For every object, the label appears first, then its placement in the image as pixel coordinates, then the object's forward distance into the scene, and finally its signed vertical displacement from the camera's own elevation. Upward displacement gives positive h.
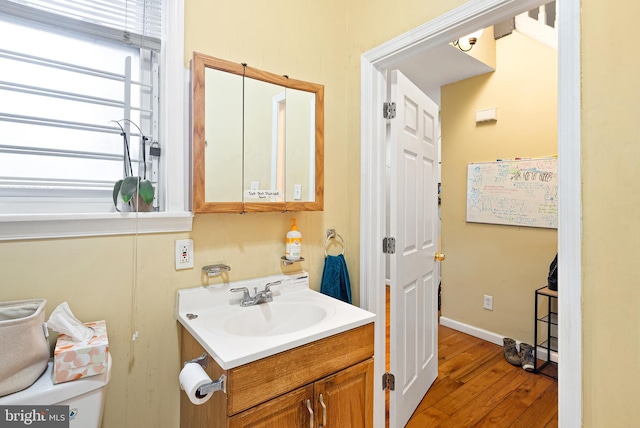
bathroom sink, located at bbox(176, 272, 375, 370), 1.01 -0.41
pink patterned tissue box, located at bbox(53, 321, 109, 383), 0.89 -0.42
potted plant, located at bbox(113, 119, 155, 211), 1.17 +0.07
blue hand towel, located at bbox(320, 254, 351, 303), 1.69 -0.35
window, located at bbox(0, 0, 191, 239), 1.08 +0.38
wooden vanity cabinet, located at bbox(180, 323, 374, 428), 0.96 -0.59
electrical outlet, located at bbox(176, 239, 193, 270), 1.30 -0.16
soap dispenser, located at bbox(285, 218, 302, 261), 1.55 -0.15
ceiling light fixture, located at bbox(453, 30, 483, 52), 2.46 +1.34
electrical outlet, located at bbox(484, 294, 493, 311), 2.90 -0.80
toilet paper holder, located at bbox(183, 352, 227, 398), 0.93 -0.51
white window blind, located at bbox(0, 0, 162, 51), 1.11 +0.74
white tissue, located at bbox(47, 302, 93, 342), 0.95 -0.34
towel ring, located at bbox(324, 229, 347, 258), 1.77 -0.13
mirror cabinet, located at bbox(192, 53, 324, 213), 1.30 +0.34
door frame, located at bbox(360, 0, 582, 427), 1.02 +0.21
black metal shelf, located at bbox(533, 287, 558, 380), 2.40 -0.93
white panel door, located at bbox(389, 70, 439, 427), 1.73 -0.19
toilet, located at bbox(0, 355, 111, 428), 0.85 -0.51
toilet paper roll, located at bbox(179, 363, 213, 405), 0.92 -0.49
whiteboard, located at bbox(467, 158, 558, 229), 2.50 +0.20
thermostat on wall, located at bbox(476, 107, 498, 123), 2.80 +0.90
